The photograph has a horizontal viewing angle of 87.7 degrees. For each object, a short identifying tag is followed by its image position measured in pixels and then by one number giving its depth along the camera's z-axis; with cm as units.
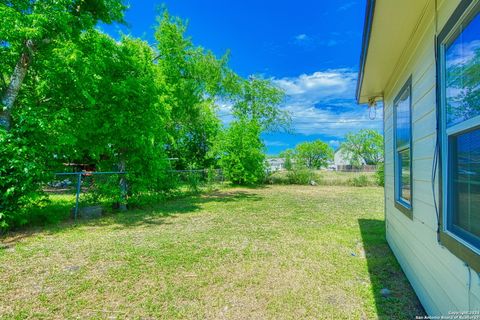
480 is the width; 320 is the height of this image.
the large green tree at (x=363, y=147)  4091
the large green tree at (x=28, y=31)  432
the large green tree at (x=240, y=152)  1441
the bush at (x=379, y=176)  1482
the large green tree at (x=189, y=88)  1195
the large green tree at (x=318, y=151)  4575
